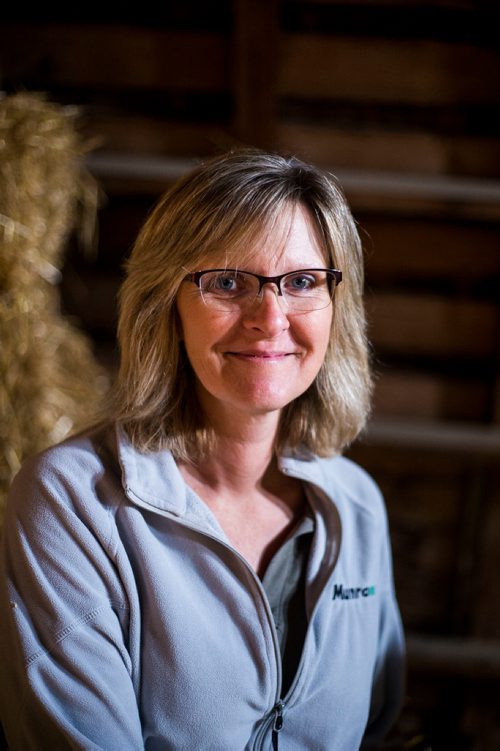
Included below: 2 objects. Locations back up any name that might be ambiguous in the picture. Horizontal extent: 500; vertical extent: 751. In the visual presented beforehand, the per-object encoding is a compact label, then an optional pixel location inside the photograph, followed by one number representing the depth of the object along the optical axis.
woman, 1.22
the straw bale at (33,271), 1.64
